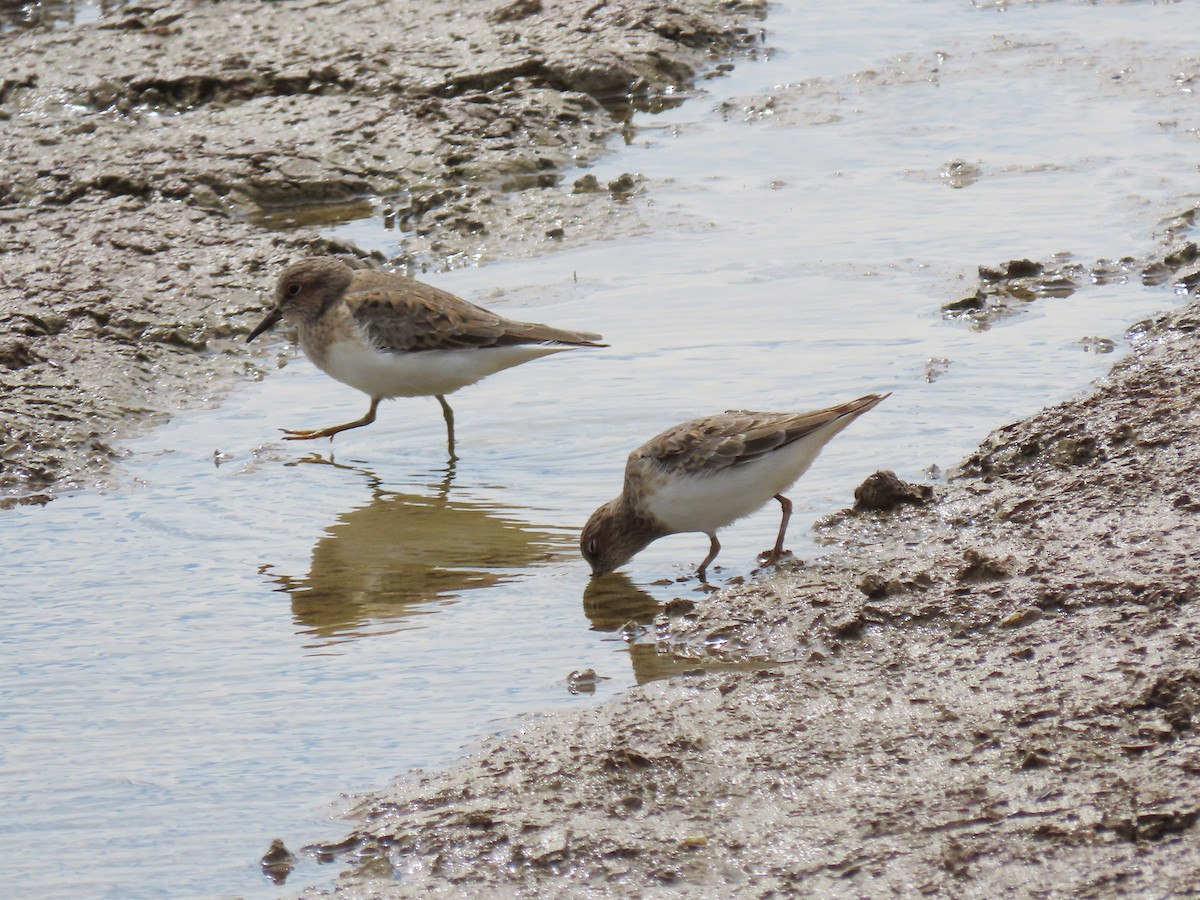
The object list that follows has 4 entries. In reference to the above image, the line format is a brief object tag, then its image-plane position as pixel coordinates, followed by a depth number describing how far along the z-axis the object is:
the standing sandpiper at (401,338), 15.81
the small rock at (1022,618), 9.74
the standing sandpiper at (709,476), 12.27
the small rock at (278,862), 8.32
